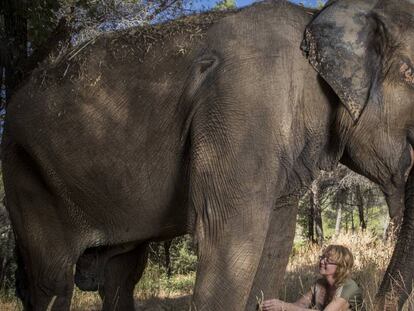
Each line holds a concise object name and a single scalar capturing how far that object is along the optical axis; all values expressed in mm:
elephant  4105
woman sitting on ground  4980
